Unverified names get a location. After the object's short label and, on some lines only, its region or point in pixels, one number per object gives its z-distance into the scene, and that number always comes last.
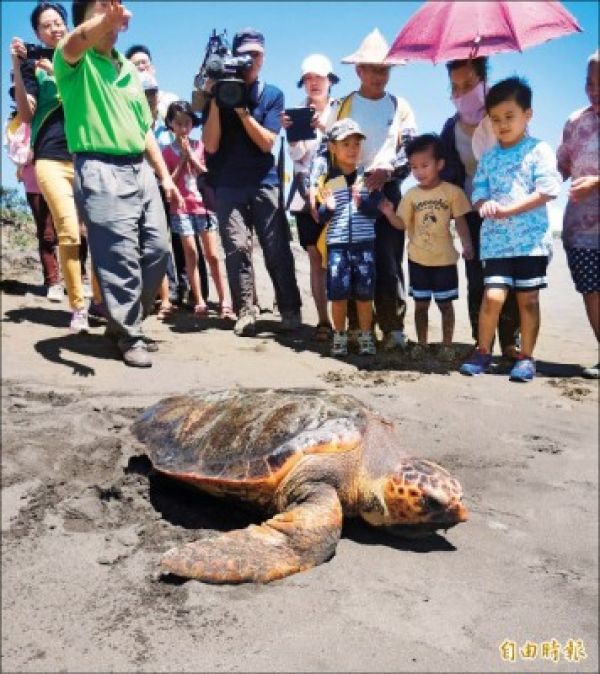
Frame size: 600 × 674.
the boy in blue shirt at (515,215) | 2.58
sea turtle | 1.45
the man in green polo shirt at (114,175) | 2.03
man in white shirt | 3.00
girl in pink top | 3.82
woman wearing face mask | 2.88
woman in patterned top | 2.75
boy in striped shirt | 2.56
